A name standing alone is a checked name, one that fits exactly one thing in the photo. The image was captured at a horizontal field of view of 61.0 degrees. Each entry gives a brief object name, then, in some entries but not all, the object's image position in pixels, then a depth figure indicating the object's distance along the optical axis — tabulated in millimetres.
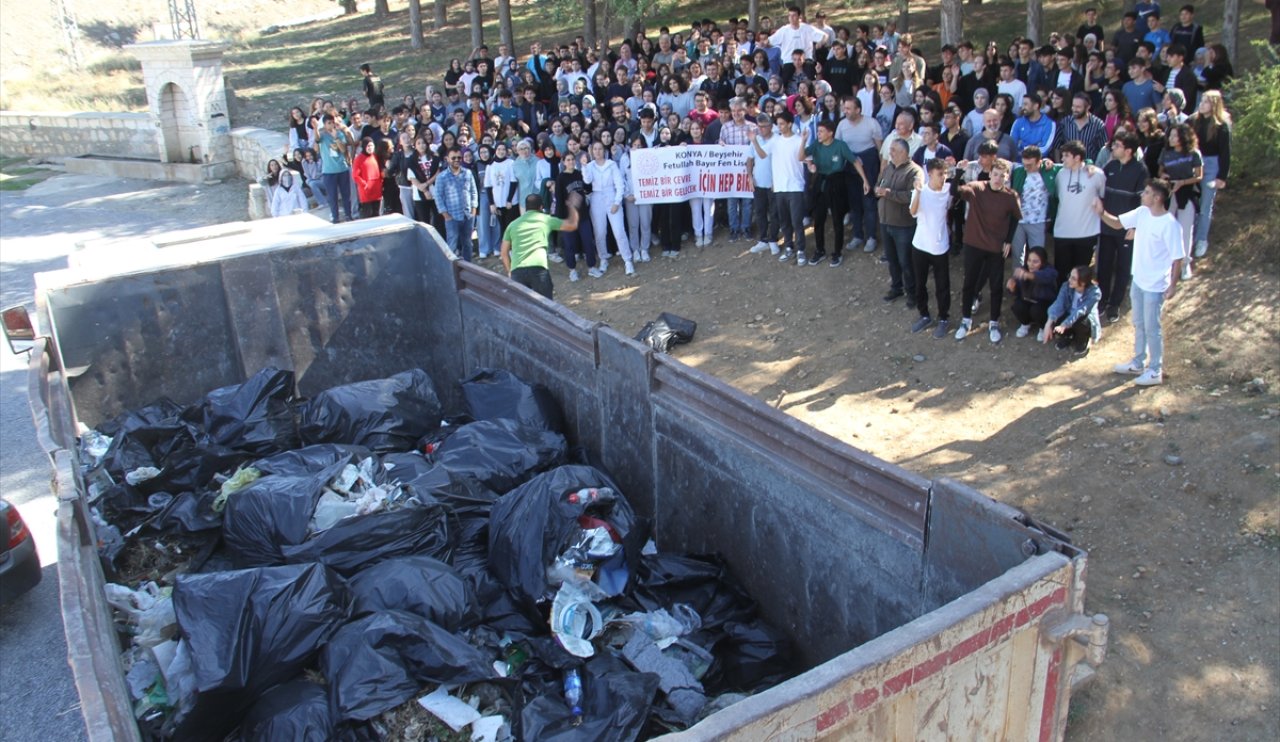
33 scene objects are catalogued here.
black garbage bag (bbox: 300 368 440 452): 6008
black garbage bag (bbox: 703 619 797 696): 4348
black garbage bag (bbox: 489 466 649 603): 4578
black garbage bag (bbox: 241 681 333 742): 3719
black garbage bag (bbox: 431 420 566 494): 5352
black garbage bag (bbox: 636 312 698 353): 10148
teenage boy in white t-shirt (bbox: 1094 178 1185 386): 7688
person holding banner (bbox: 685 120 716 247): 12258
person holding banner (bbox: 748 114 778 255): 11609
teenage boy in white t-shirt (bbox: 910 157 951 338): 9141
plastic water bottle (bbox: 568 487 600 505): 4797
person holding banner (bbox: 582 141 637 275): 12281
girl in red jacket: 14125
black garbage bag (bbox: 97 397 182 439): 6059
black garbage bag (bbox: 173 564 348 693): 3936
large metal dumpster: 3049
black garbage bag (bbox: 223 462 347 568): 4838
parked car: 6633
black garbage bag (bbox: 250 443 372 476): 5382
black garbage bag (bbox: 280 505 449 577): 4660
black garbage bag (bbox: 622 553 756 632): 4578
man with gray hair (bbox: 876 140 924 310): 9586
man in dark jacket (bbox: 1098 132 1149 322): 8461
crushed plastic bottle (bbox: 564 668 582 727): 3906
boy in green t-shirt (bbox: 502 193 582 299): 8922
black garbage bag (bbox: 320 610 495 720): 3746
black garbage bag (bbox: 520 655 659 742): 3664
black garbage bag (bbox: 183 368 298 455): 6020
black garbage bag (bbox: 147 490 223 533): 5188
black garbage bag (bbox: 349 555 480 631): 4270
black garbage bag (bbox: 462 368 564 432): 5875
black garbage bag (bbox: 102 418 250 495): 5642
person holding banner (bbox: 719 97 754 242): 11836
